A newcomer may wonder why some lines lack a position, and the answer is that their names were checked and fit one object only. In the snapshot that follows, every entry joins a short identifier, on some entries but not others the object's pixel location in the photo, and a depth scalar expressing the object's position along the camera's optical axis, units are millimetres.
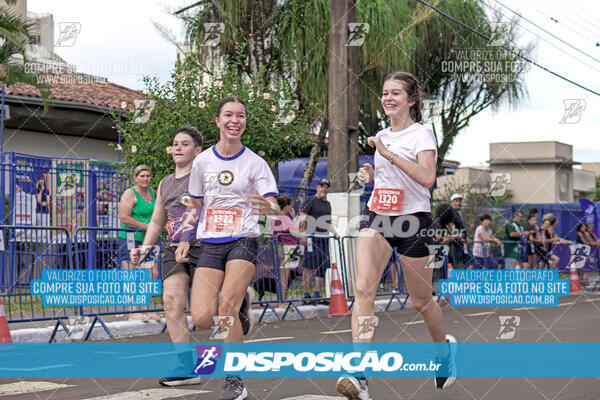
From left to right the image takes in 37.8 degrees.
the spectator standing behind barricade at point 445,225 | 16359
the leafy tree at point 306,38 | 21500
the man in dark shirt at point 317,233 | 13859
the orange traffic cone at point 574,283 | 19203
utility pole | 14542
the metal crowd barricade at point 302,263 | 12938
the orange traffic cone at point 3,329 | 7844
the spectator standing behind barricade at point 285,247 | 12992
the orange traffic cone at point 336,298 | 13219
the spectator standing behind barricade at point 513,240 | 20000
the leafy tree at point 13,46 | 14530
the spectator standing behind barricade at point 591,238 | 21375
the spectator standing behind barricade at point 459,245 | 16547
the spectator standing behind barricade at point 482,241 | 17734
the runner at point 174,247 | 6309
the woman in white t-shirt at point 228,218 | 5660
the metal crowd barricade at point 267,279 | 12648
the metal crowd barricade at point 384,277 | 14383
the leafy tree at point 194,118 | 14305
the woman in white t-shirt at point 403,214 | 5391
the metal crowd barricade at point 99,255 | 10242
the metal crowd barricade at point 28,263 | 10023
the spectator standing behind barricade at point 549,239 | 20984
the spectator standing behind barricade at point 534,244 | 20703
